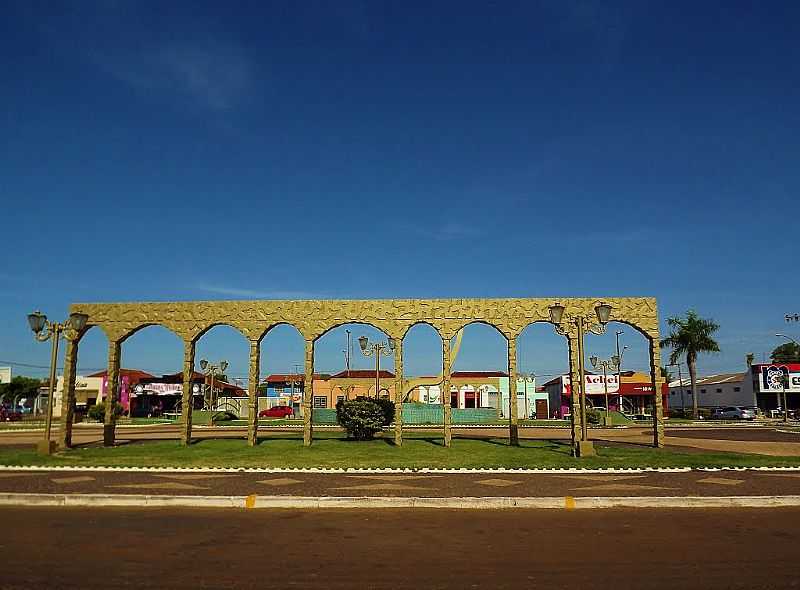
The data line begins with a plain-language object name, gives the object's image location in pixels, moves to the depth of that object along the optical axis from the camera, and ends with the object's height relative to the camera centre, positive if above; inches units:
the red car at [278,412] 2373.5 -80.4
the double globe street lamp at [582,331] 756.5 +71.8
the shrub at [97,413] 1946.4 -66.8
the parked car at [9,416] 2374.5 -93.6
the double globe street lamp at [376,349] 1333.7 +95.5
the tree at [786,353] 3902.6 +224.3
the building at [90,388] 2886.3 +14.4
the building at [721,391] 2876.5 -9.2
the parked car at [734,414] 2247.8 -87.4
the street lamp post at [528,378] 2745.6 +53.2
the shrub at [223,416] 1996.8 -80.8
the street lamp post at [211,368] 1814.8 +69.6
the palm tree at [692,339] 2406.5 +192.1
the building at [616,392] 2642.7 -10.7
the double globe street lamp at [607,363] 1668.2 +71.8
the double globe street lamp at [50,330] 802.8 +80.2
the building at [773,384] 2583.7 +20.3
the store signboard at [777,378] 2576.3 +44.4
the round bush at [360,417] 977.5 -40.8
